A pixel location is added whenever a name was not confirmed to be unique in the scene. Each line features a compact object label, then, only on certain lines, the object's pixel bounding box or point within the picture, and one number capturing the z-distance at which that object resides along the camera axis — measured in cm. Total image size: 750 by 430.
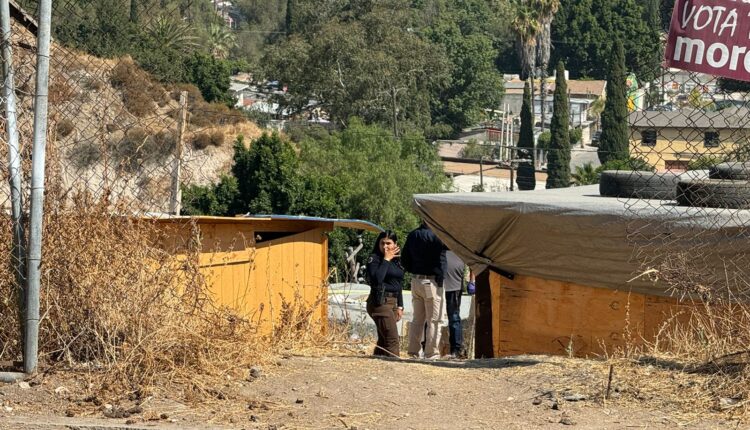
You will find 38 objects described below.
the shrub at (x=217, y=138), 9875
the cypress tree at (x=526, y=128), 15962
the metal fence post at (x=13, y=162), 1220
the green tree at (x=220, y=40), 18562
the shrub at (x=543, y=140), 16401
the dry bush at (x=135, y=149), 1406
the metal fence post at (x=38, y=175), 1193
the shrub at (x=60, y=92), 1373
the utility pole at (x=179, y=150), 1516
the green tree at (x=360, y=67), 14100
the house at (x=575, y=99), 19650
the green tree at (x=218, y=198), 8624
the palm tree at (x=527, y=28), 18112
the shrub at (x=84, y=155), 1455
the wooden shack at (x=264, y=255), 1787
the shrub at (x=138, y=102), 1515
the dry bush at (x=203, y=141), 9584
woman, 1845
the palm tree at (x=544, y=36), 18037
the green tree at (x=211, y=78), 12125
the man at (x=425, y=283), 1992
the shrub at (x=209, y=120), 1954
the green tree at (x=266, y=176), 8606
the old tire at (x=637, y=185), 1711
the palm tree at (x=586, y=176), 11362
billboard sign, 1169
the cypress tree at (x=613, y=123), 11719
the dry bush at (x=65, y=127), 1430
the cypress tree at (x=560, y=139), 13950
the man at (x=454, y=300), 2106
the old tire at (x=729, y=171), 1656
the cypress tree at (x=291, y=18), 17254
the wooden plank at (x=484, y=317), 1772
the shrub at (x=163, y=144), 1639
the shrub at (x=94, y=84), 1374
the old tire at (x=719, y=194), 1506
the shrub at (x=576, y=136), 17296
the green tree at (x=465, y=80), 19825
